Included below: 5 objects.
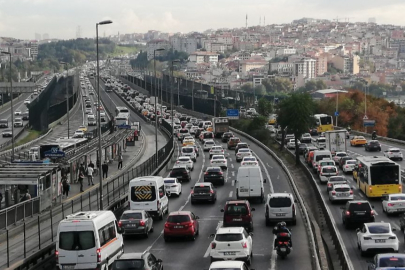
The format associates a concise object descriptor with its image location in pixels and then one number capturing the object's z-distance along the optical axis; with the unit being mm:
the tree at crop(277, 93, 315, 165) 69125
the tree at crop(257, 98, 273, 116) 117250
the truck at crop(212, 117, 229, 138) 93156
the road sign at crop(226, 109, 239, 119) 108562
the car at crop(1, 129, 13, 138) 95206
